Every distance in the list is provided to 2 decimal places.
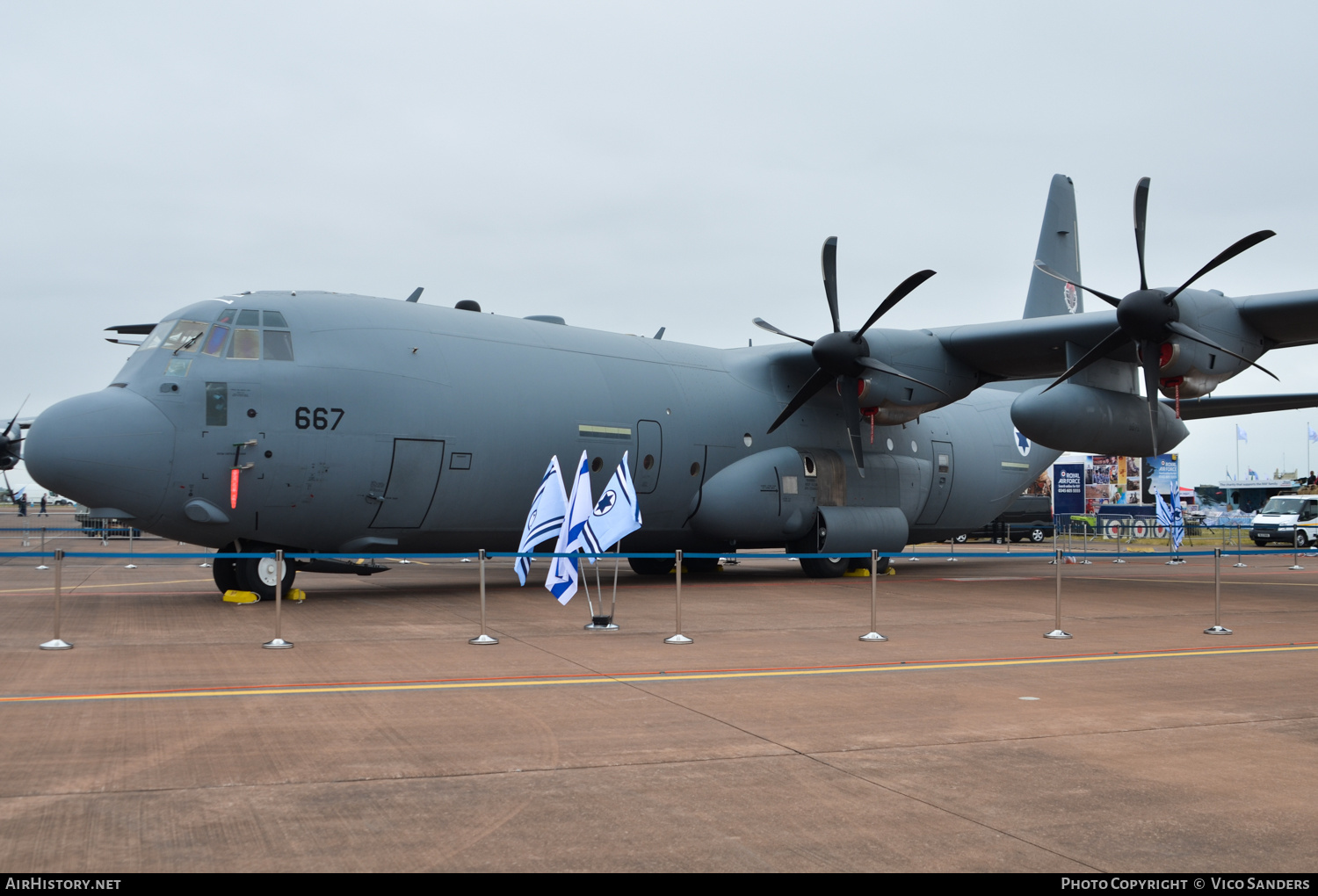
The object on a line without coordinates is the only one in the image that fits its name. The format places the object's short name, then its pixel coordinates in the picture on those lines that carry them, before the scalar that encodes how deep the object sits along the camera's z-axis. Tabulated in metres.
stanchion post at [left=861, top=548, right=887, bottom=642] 12.17
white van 42.16
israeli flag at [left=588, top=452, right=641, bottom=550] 13.66
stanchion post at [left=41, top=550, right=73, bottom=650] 10.85
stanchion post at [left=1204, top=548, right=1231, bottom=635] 12.89
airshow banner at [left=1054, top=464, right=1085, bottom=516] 46.78
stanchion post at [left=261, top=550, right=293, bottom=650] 10.99
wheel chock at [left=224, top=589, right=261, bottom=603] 15.27
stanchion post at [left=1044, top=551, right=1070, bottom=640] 12.50
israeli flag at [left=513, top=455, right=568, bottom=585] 14.00
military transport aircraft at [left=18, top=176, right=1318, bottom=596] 14.54
